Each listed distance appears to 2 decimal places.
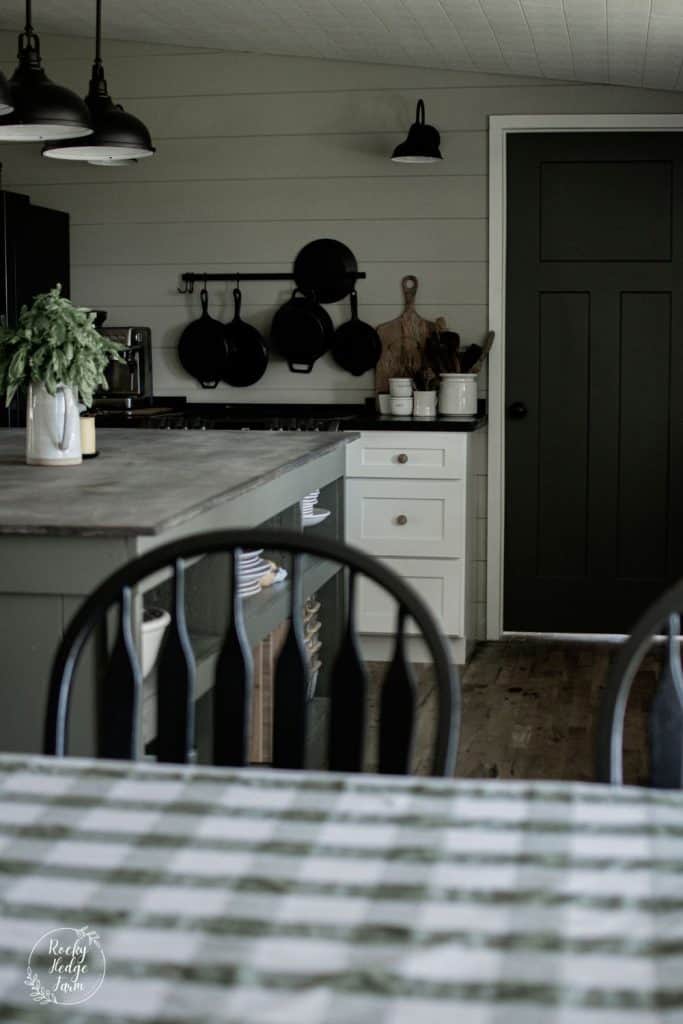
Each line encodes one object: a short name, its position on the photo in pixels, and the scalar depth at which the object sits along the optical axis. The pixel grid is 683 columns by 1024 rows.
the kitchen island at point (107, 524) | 2.22
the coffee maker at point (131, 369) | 5.52
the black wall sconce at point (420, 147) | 5.03
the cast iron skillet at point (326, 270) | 5.40
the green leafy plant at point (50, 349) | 3.00
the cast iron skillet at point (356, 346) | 5.41
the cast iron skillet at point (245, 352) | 5.52
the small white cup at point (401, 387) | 5.23
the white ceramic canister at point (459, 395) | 5.20
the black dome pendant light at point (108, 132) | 3.49
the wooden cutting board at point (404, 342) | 5.38
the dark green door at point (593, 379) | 5.20
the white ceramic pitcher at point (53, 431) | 3.13
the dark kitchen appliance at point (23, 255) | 5.00
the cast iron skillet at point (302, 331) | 5.42
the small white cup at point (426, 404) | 5.21
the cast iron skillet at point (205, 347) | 5.54
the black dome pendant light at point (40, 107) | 3.11
